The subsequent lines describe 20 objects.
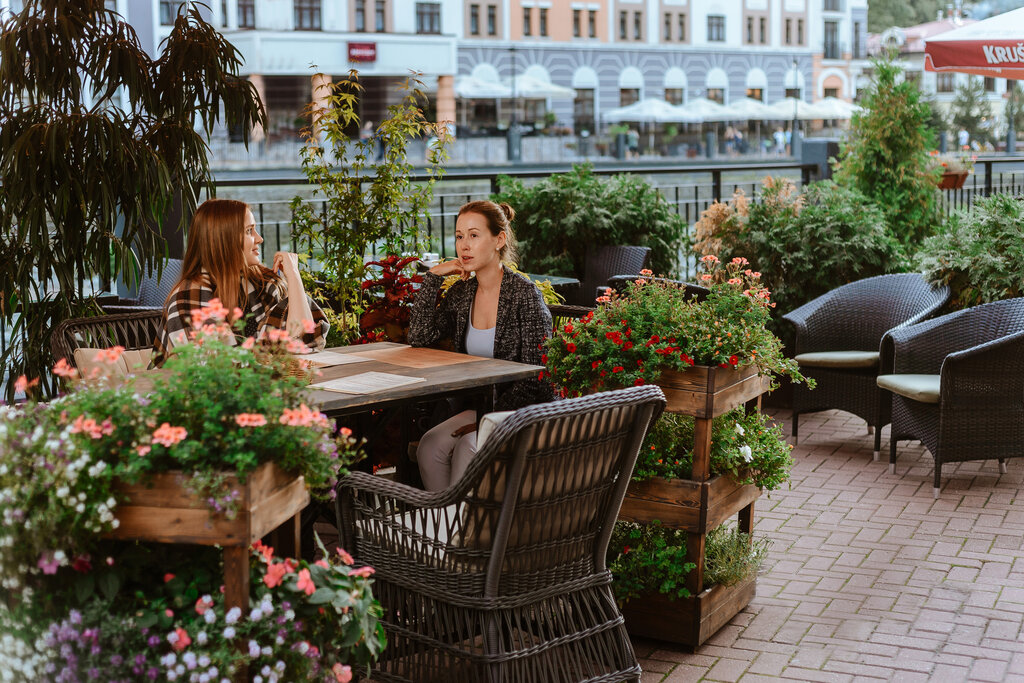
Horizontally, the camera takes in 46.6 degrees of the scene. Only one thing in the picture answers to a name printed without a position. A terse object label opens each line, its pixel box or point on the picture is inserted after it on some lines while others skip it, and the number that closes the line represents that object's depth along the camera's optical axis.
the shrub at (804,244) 7.50
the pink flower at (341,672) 2.42
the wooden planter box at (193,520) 2.21
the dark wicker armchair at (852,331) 6.35
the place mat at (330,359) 4.12
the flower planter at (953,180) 10.45
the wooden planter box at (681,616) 3.78
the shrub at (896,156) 9.23
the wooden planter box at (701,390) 3.67
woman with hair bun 4.23
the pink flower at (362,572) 2.49
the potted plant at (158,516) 2.17
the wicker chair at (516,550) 2.87
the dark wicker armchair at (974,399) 5.52
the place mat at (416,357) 4.18
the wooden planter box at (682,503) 3.74
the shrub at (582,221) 7.80
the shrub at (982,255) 6.43
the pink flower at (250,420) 2.20
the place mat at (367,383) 3.65
